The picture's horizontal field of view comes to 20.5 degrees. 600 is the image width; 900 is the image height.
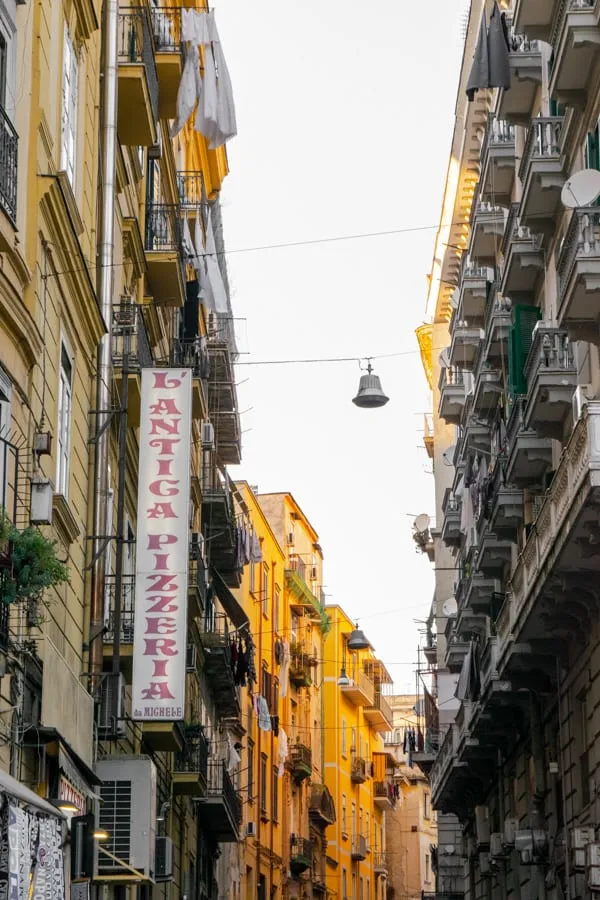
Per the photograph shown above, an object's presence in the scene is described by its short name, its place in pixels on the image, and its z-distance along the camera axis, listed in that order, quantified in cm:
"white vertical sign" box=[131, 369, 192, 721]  1950
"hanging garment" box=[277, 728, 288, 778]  5584
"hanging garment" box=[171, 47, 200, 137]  2461
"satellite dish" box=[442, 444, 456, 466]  4291
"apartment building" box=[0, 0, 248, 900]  1383
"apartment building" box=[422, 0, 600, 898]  2048
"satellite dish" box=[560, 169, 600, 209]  1958
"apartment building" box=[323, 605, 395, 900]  7375
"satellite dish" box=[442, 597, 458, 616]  4381
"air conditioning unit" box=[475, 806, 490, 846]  3619
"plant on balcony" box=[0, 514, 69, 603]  1224
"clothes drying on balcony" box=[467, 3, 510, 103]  2300
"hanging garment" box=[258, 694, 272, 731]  4559
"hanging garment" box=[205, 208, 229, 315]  2798
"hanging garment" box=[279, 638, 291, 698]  6025
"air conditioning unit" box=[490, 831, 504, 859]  3272
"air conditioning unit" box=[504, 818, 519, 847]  2968
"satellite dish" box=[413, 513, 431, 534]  5200
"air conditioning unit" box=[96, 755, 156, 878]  1853
